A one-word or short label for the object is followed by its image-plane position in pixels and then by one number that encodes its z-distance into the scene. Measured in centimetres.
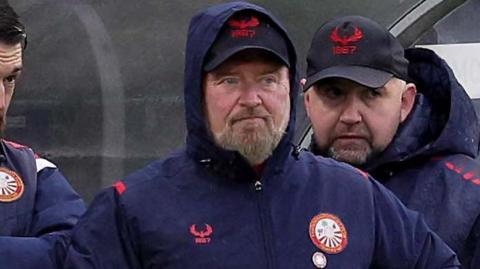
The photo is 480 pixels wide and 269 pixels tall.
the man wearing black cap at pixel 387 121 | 610
